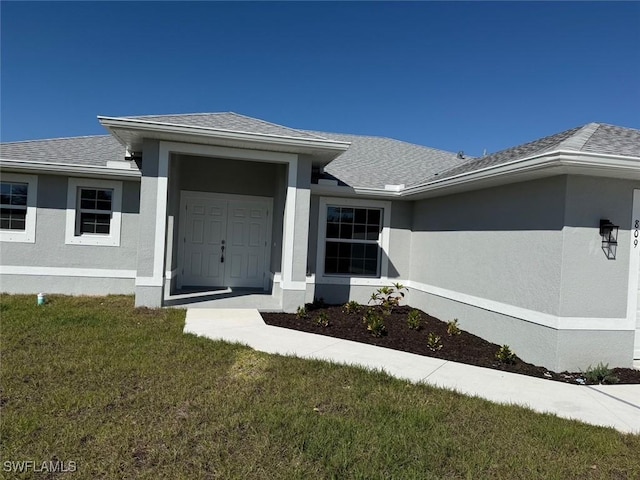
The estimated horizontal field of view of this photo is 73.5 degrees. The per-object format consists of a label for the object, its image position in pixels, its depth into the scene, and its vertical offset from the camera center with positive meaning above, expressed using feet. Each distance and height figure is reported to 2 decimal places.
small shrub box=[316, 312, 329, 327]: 27.45 -5.40
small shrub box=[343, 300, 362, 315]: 31.99 -5.18
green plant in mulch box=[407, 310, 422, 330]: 27.91 -5.20
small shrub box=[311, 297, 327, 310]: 32.99 -5.23
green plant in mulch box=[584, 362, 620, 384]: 19.76 -5.72
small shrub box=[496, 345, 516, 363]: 22.18 -5.60
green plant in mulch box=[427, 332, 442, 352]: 23.90 -5.64
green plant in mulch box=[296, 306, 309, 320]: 28.86 -5.24
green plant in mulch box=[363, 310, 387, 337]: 26.27 -5.31
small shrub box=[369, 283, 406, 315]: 33.35 -4.64
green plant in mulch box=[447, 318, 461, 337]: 26.91 -5.35
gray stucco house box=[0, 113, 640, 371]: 20.93 +0.80
